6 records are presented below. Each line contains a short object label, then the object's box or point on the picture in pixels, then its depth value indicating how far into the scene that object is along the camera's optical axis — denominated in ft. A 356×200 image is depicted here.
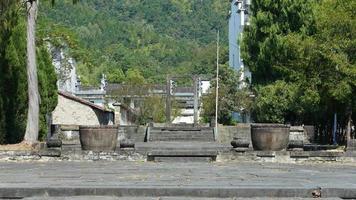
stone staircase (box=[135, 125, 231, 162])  129.16
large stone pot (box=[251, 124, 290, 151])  72.13
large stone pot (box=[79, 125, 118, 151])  72.43
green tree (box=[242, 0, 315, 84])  146.72
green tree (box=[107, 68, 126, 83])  352.49
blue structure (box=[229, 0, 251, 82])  235.28
